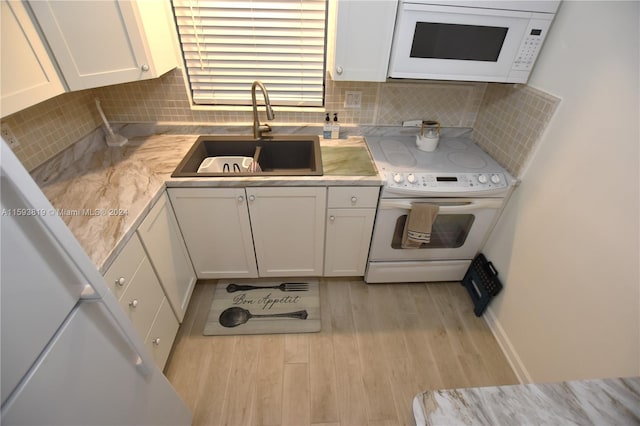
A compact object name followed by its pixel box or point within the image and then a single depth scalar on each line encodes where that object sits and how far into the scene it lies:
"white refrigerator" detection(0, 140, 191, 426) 0.49
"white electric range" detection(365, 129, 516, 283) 1.57
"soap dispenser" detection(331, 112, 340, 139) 1.90
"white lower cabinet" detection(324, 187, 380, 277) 1.59
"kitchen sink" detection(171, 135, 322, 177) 1.84
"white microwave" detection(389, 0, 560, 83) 1.30
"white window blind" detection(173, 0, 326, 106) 1.60
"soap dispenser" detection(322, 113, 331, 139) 1.90
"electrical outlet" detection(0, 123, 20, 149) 1.23
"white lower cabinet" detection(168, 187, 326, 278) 1.55
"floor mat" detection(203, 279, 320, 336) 1.79
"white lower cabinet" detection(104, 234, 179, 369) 1.09
